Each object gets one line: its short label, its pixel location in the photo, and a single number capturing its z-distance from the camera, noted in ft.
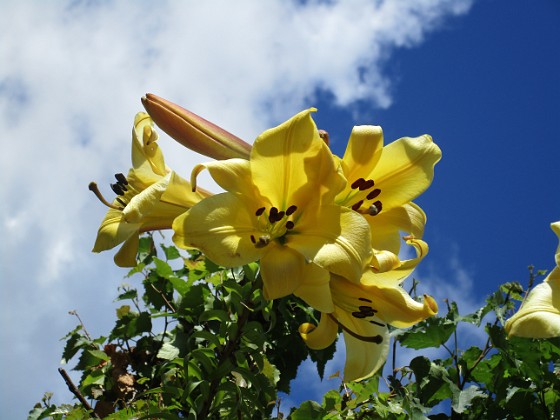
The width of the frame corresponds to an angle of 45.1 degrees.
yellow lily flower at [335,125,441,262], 4.48
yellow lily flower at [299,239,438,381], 4.37
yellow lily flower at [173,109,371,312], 3.98
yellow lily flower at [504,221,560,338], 4.53
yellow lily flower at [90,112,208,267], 4.25
